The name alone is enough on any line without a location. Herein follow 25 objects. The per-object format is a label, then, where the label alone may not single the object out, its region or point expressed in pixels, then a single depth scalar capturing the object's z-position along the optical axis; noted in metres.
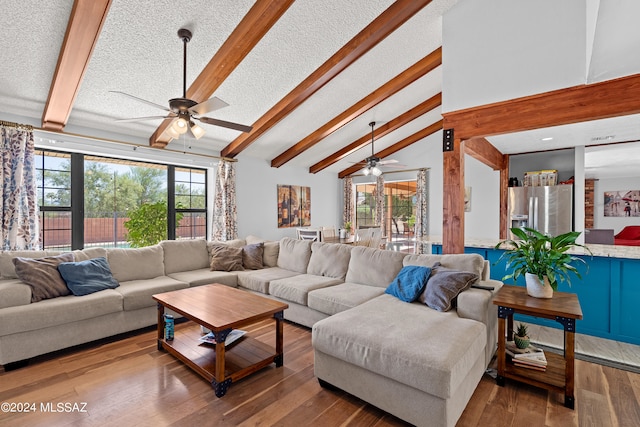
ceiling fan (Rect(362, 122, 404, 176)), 5.80
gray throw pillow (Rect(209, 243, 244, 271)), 4.33
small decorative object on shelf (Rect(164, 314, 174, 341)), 2.80
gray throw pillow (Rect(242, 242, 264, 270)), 4.48
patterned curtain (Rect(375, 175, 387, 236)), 8.28
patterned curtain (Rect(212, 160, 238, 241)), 5.85
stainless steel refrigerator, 4.76
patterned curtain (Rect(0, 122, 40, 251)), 3.66
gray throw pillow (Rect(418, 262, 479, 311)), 2.48
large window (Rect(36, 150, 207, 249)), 4.35
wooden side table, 2.01
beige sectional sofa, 1.79
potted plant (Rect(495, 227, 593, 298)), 2.25
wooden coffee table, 2.19
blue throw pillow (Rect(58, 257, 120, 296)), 3.05
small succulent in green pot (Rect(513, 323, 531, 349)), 2.38
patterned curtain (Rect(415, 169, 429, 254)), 7.36
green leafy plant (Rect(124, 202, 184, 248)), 4.76
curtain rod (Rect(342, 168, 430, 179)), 7.43
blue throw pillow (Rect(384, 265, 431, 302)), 2.70
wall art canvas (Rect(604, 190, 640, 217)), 7.88
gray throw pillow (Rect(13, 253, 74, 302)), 2.85
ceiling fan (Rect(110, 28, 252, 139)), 2.80
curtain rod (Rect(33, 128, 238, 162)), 3.98
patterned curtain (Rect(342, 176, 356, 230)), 8.88
